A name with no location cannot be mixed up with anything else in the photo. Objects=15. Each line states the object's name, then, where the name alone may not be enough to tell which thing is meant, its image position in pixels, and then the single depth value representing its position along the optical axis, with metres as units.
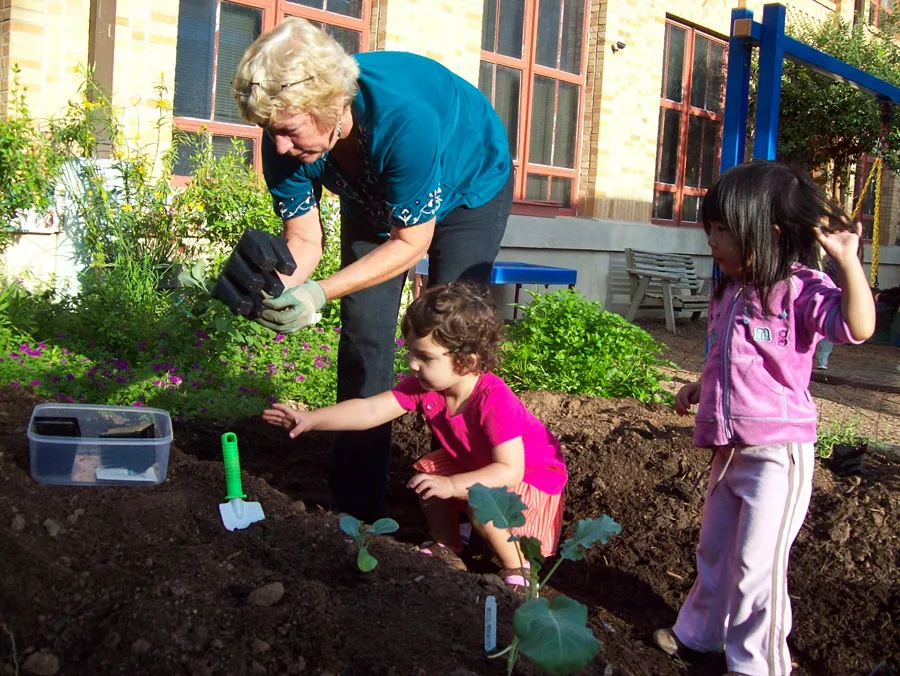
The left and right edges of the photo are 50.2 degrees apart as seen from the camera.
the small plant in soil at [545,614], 1.68
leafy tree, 13.08
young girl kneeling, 2.84
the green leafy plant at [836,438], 4.36
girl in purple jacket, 2.42
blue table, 8.34
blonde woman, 2.50
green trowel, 2.76
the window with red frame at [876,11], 16.05
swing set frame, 6.39
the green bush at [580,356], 5.23
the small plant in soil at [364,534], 2.34
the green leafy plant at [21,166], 5.79
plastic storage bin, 2.83
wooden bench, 10.53
